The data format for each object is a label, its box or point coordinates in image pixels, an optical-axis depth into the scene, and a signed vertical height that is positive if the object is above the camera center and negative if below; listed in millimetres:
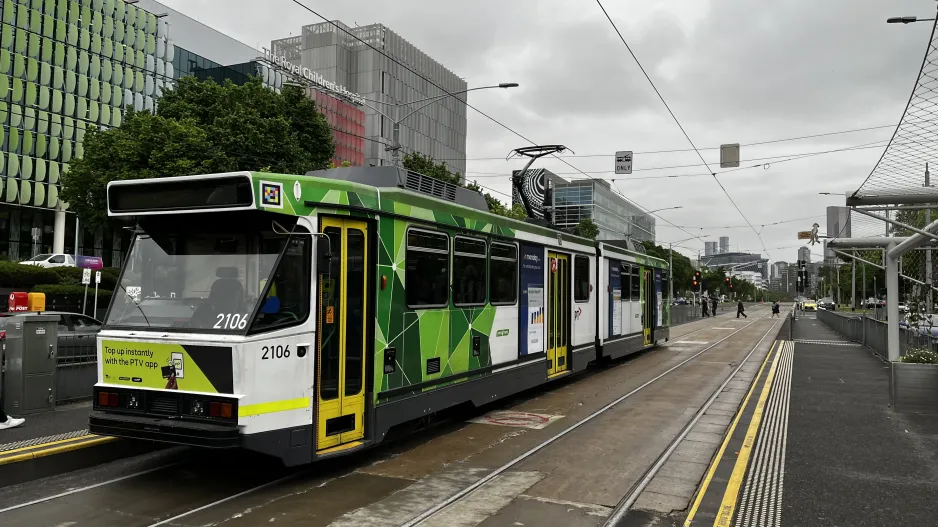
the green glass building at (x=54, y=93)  48031 +15021
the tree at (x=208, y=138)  26031 +6150
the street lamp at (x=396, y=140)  17516 +4083
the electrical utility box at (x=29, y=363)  8891 -1083
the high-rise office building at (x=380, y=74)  74481 +24786
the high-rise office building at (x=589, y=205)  87188 +11544
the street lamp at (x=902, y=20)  11000 +4598
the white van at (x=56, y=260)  39134 +1423
